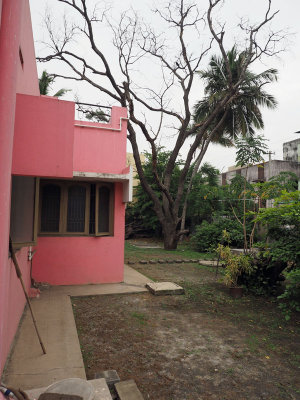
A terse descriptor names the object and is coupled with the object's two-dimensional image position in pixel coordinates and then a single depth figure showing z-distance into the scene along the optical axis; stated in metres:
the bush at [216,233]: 14.29
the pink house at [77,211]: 4.35
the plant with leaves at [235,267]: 6.55
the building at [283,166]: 17.86
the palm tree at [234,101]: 17.72
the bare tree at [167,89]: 12.76
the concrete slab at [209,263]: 10.65
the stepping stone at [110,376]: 3.04
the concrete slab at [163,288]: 6.51
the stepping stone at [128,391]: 2.81
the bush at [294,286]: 4.41
